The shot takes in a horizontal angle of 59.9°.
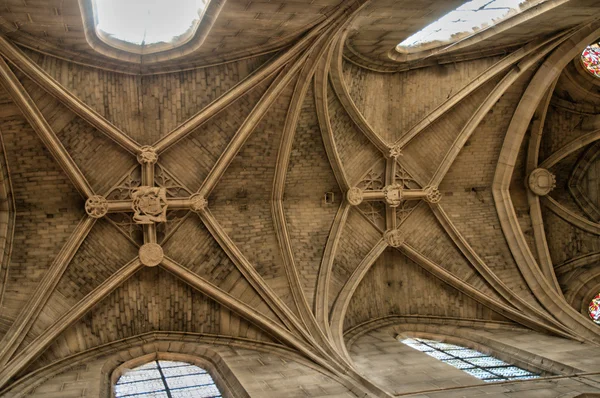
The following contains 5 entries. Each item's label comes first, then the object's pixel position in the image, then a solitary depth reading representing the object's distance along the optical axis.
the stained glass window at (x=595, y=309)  14.78
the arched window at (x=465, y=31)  11.70
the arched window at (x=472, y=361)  11.04
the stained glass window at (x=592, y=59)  15.16
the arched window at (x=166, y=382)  9.84
